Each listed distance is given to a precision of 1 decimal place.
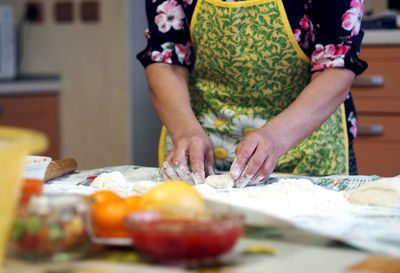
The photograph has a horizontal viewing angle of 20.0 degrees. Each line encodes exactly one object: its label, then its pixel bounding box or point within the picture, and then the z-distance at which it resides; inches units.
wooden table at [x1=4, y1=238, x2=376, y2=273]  54.0
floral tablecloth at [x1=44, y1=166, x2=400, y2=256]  59.3
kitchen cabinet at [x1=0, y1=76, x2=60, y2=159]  185.1
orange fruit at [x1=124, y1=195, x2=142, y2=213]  58.1
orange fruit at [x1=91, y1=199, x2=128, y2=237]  56.9
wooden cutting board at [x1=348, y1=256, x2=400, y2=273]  54.7
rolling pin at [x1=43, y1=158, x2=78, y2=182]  80.6
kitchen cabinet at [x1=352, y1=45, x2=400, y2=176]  148.2
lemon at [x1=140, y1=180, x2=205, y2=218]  55.3
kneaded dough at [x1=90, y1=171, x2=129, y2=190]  76.4
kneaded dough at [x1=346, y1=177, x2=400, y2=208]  69.2
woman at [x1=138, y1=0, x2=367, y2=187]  88.8
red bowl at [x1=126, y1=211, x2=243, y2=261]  53.2
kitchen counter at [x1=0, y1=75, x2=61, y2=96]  184.9
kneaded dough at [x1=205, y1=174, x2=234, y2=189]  76.8
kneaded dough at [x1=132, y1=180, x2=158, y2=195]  72.8
